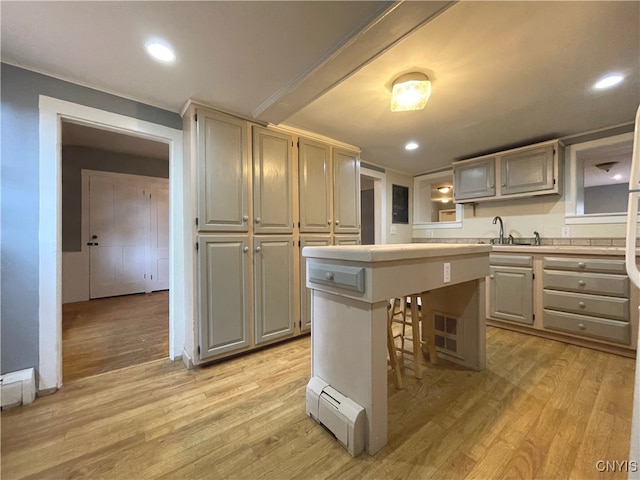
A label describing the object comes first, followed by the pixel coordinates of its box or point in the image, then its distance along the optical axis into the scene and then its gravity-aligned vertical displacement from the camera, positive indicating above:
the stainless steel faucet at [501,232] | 3.29 +0.08
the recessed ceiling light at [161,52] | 1.43 +1.08
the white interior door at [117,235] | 4.20 +0.09
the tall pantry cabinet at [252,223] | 2.06 +0.15
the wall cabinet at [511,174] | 2.78 +0.77
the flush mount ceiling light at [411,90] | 1.71 +1.00
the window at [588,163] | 2.59 +0.89
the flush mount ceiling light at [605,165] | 3.66 +1.06
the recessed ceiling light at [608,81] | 1.76 +1.10
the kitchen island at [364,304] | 1.22 -0.34
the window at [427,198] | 3.94 +0.69
